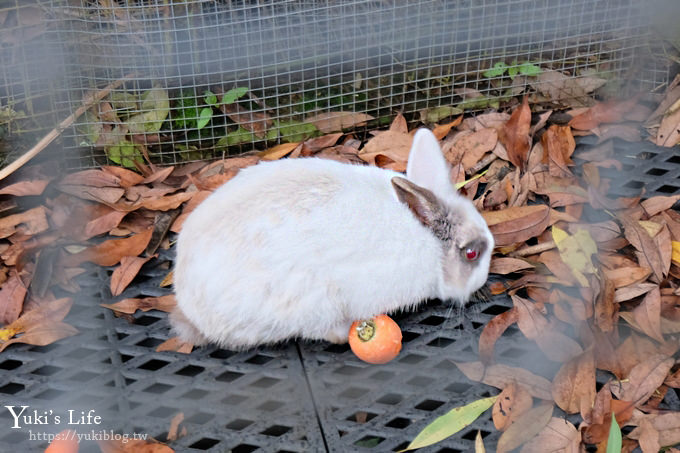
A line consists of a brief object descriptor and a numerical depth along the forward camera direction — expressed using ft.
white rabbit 6.93
